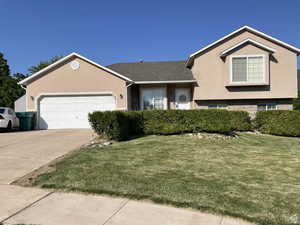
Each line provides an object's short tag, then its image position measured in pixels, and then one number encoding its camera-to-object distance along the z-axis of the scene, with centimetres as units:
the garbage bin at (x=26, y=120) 1466
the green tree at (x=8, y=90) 3669
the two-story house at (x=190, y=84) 1473
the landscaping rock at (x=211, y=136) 1029
